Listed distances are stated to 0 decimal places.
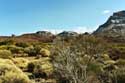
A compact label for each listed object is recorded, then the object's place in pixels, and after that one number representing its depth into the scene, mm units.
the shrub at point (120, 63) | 9075
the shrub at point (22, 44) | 17293
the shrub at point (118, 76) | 6802
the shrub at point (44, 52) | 13531
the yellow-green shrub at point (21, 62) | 9541
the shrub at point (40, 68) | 8043
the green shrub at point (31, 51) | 14182
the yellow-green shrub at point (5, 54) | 10928
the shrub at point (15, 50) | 14450
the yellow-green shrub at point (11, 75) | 6273
